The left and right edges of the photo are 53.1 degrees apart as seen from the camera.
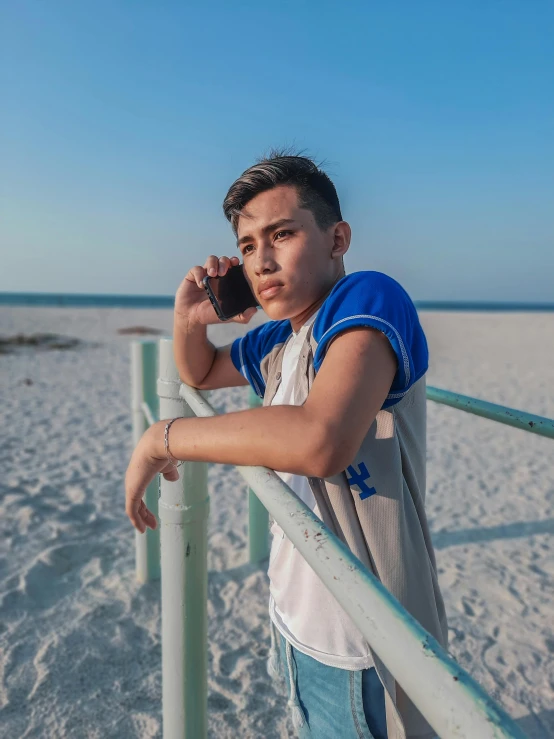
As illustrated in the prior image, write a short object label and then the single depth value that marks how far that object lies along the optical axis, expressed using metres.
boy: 0.93
